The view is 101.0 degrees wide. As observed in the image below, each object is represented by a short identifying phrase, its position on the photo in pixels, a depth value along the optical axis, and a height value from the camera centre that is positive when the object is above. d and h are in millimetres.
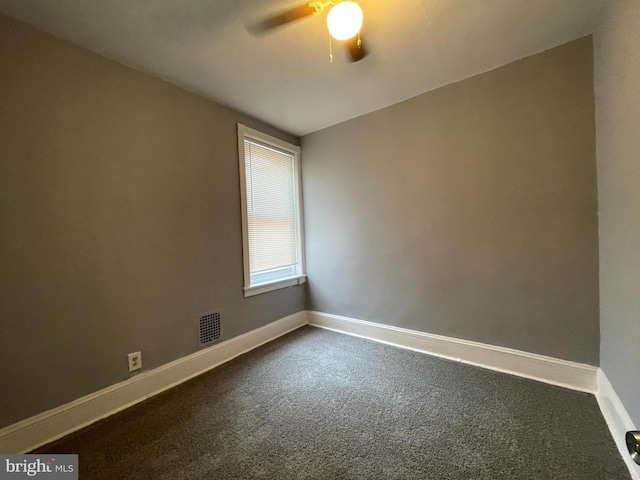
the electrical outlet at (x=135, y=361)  1823 -833
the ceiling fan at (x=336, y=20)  1209 +1074
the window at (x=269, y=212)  2658 +272
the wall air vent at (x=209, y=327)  2254 -773
